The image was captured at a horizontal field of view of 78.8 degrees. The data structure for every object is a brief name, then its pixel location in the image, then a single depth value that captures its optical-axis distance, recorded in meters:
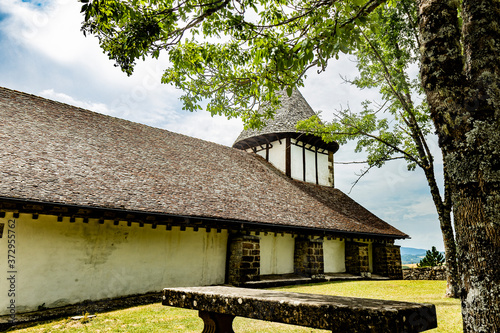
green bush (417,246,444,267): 17.34
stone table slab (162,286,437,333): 1.97
